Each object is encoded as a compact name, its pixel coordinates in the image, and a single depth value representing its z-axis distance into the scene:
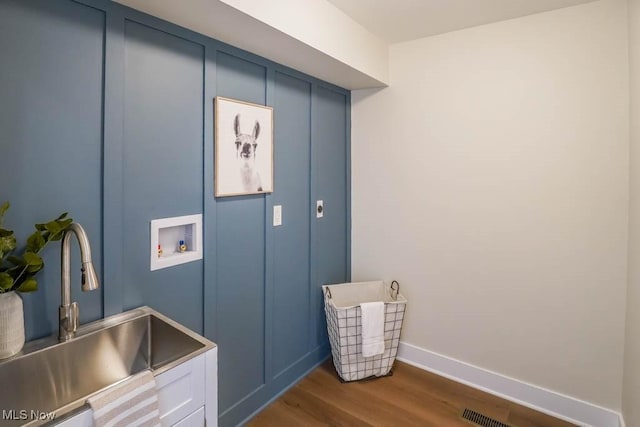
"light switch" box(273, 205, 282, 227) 2.12
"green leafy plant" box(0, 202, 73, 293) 1.03
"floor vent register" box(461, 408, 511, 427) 1.96
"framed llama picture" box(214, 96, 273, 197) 1.76
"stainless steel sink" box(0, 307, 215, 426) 1.05
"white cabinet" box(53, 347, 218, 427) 1.07
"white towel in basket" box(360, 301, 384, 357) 2.24
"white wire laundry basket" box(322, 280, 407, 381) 2.26
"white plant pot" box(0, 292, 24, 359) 1.03
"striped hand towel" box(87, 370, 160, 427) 0.88
